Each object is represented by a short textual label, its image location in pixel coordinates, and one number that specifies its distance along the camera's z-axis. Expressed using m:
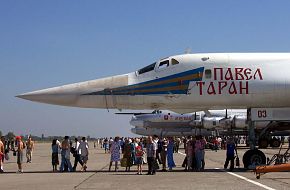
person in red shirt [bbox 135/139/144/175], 17.06
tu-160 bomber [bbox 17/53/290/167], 17.11
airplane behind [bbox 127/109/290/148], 43.28
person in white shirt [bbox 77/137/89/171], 19.08
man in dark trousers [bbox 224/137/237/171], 18.54
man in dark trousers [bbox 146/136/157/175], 16.80
